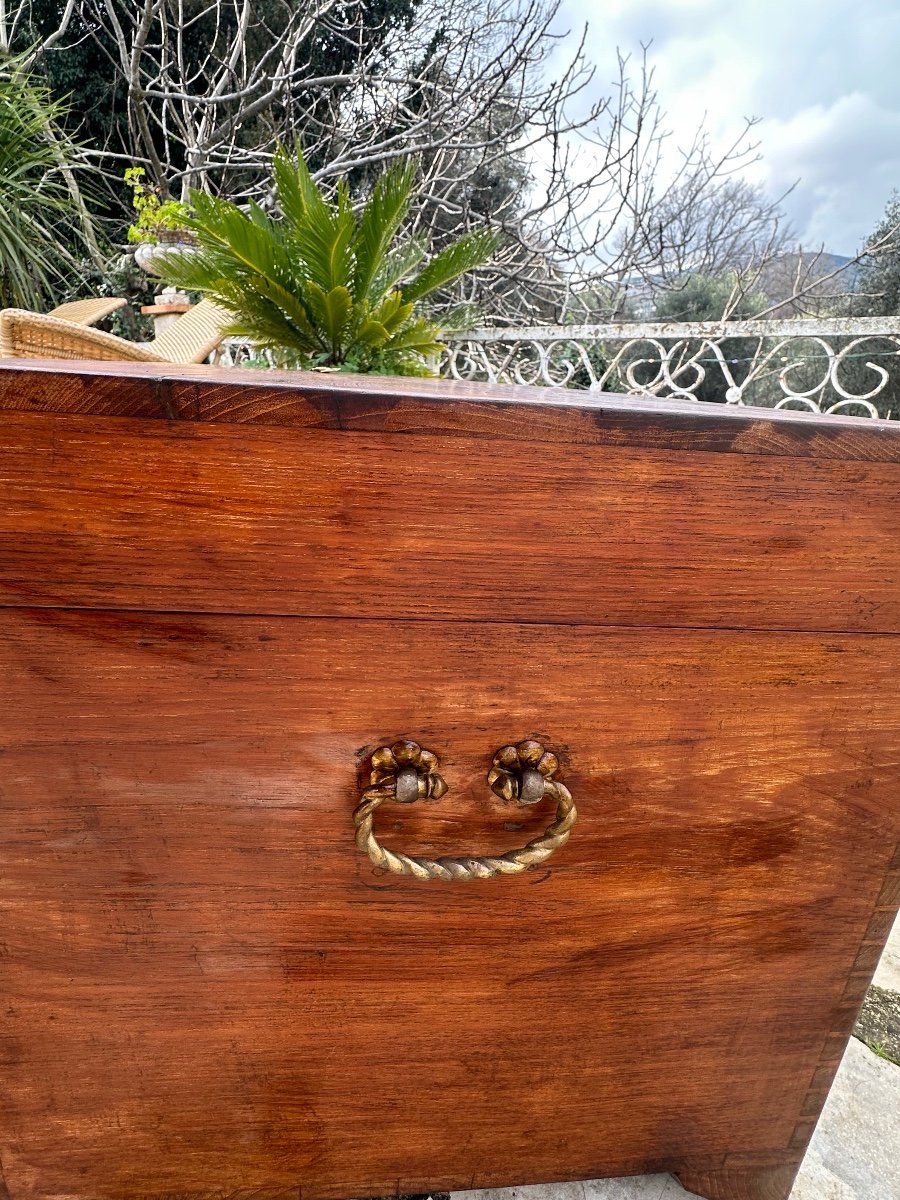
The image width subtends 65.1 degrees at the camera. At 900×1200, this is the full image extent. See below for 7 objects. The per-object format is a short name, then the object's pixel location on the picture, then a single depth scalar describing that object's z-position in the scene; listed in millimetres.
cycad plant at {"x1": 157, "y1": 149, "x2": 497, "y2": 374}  1559
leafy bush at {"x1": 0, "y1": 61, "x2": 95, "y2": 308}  3361
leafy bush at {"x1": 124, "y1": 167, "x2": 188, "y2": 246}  3457
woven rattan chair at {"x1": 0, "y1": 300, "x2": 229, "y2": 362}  1239
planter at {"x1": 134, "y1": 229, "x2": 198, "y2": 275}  3580
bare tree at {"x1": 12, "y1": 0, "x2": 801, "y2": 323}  4035
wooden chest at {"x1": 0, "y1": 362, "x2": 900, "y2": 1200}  424
